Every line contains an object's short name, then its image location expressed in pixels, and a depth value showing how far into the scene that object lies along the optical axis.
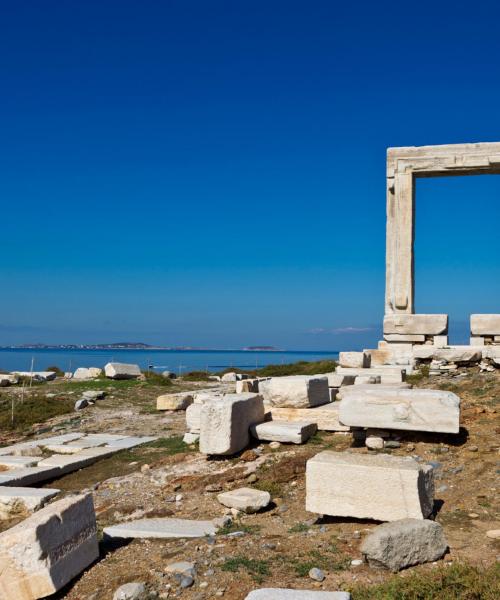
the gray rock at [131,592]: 4.27
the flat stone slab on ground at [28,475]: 7.98
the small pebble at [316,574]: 4.42
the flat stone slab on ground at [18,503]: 6.93
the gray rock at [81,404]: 14.70
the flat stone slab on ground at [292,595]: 3.84
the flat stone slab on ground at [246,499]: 6.18
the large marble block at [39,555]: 4.47
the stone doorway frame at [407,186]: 14.97
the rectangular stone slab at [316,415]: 8.96
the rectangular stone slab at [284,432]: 8.34
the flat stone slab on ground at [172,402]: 13.90
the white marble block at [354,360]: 14.07
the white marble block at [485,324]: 13.75
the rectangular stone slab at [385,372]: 12.13
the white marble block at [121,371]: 20.55
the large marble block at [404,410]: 7.47
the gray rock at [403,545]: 4.45
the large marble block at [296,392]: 9.32
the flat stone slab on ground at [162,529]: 5.52
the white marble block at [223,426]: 8.09
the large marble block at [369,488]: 5.25
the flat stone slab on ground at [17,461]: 9.25
